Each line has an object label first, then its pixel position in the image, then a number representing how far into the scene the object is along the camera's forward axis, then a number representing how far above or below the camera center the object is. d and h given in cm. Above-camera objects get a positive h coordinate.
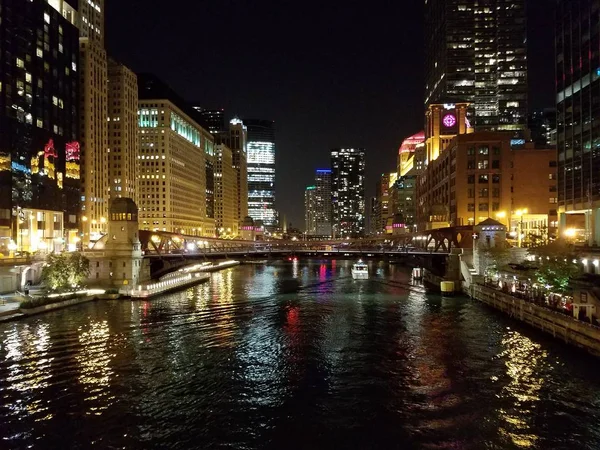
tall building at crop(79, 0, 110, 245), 14912 +3527
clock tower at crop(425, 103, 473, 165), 15675 +3473
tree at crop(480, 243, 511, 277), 6881 -421
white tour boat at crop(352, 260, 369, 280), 10044 -877
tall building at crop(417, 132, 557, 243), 11756 +1137
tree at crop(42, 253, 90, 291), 6625 -519
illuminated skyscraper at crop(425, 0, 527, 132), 16361 +4472
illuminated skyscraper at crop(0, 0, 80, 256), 10212 +2538
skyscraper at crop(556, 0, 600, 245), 7150 +1849
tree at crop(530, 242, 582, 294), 4744 -425
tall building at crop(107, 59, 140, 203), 17362 +3685
